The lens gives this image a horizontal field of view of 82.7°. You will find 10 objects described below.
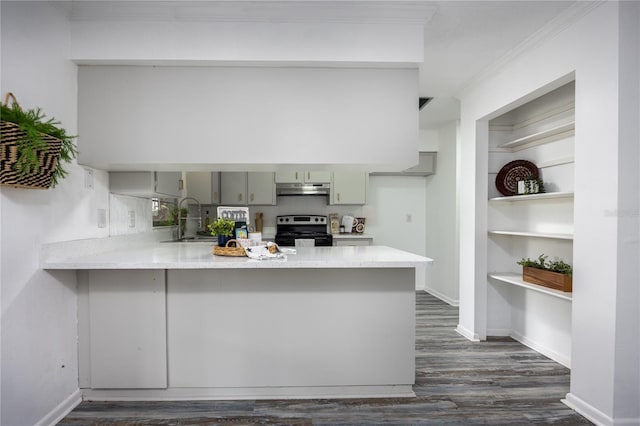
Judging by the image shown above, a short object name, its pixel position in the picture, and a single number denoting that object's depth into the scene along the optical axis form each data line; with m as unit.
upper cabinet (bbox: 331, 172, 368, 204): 5.23
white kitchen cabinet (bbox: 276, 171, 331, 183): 5.09
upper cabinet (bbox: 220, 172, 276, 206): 5.07
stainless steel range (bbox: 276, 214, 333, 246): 5.21
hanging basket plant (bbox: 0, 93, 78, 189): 1.58
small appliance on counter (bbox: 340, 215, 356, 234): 5.36
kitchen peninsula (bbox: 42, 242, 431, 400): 2.27
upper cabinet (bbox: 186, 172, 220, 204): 4.93
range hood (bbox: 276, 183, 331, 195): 5.17
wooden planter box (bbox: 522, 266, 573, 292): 2.65
